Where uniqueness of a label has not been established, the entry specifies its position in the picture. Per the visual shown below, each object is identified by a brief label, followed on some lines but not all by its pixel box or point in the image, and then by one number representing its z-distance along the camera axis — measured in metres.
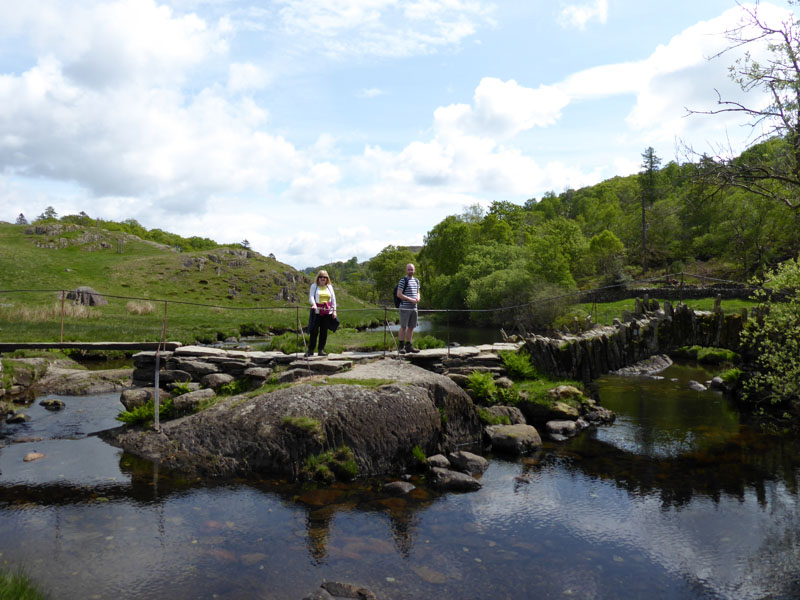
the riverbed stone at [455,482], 12.66
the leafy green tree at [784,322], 15.47
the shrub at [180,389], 15.95
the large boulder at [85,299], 48.12
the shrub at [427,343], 23.55
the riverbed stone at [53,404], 19.11
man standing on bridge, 17.42
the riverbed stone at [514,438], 15.62
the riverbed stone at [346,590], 7.88
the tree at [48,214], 149.40
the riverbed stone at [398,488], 12.14
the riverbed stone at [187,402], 15.30
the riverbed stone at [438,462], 13.72
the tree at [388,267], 112.84
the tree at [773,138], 12.52
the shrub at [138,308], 47.28
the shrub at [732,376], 24.45
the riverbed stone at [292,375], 15.86
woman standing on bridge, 15.98
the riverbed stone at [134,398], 15.83
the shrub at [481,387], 18.36
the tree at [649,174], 106.51
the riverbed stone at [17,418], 17.19
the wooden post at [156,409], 14.73
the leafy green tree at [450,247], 87.79
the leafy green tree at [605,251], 73.94
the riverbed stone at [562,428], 17.59
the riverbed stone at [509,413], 17.73
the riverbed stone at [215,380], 16.30
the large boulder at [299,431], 12.97
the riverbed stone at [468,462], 13.90
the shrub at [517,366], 20.31
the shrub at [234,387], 16.12
